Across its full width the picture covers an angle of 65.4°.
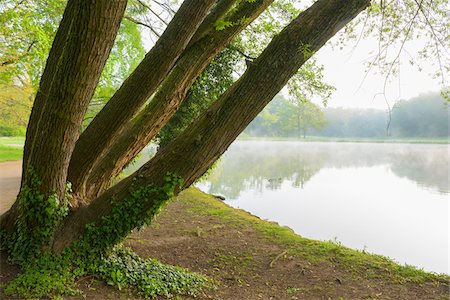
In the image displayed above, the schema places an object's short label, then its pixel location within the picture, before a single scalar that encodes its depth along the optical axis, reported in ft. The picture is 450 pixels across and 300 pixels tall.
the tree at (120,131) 11.31
